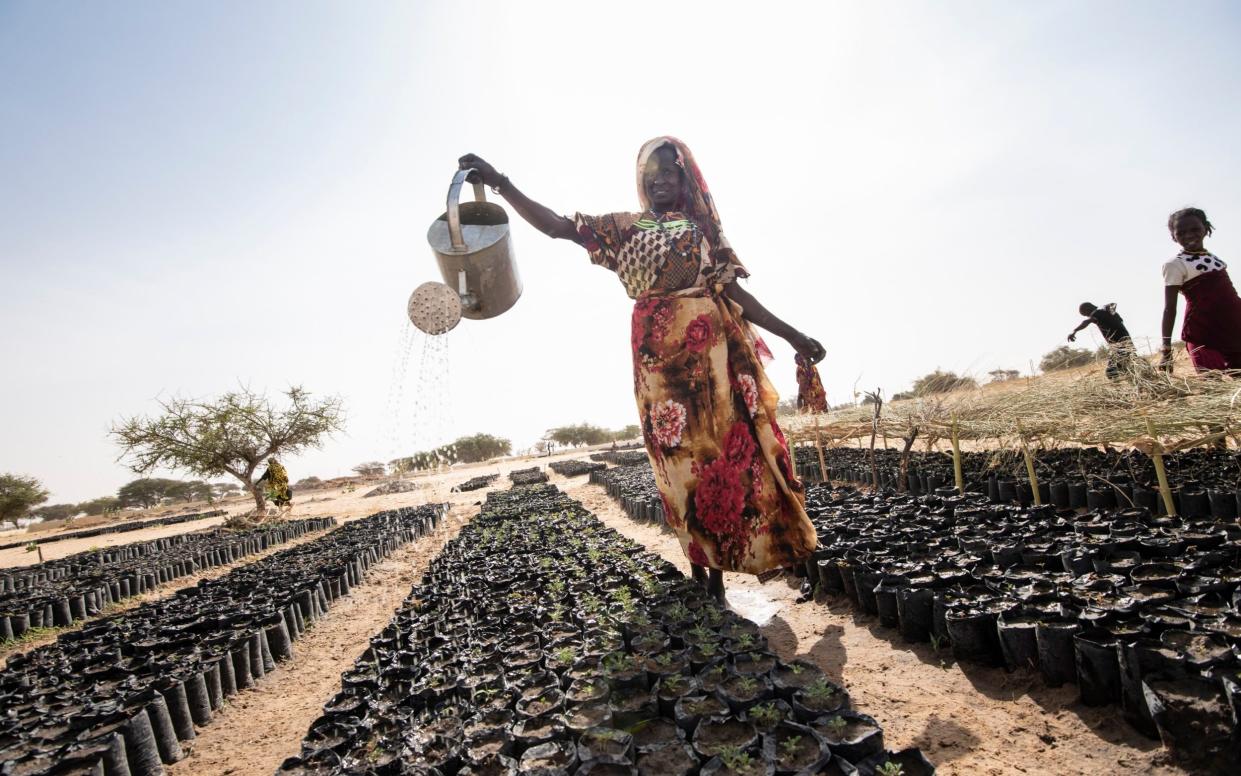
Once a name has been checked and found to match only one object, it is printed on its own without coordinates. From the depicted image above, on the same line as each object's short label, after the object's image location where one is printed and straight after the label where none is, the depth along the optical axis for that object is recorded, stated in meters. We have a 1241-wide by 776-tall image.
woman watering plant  3.02
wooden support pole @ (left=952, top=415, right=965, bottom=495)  5.34
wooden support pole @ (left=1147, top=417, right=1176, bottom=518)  3.64
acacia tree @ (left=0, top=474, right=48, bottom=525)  26.75
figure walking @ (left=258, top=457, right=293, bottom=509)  16.17
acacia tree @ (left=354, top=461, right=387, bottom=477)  35.66
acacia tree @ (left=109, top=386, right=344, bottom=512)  17.03
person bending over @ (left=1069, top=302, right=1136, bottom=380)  7.42
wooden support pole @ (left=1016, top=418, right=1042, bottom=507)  4.57
